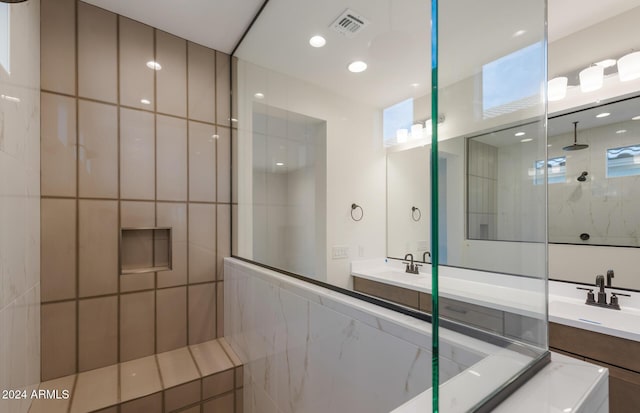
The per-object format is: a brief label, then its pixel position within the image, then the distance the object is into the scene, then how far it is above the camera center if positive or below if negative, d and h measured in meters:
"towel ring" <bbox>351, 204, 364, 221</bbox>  2.16 -0.02
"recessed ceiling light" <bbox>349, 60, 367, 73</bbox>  1.76 +0.93
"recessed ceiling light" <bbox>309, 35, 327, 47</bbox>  1.66 +1.04
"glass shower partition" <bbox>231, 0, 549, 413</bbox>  0.57 +0.23
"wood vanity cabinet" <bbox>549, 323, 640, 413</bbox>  1.07 -0.63
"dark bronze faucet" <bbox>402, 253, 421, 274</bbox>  1.95 -0.44
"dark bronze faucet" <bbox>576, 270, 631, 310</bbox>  1.33 -0.45
